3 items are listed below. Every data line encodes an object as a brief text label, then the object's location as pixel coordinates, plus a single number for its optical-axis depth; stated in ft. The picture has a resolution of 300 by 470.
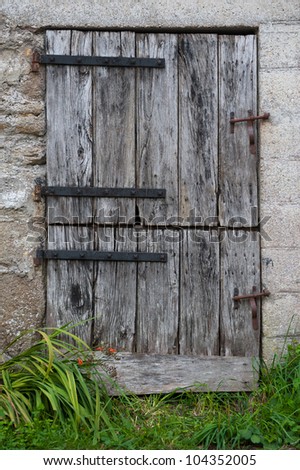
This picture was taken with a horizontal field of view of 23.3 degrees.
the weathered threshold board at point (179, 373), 13.80
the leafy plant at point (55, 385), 12.24
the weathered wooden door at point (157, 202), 13.92
